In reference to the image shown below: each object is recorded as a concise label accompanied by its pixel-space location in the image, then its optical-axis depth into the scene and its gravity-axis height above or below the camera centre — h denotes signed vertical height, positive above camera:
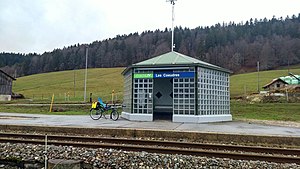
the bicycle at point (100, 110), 19.39 -0.84
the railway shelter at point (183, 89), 17.30 +0.70
